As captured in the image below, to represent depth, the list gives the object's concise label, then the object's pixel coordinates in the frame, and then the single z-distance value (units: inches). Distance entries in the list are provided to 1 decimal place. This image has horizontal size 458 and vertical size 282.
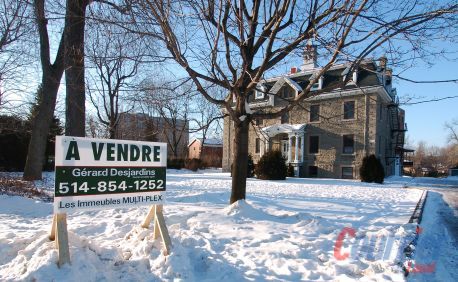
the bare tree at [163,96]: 323.3
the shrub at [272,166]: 862.5
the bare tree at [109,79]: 333.9
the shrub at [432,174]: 1818.7
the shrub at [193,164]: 1457.9
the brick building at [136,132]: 870.3
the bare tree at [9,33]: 522.7
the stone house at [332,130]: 1007.6
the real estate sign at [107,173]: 160.2
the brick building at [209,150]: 1925.2
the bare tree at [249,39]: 241.8
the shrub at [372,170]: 878.4
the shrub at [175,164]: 1561.5
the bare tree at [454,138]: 2586.1
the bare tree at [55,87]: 427.3
